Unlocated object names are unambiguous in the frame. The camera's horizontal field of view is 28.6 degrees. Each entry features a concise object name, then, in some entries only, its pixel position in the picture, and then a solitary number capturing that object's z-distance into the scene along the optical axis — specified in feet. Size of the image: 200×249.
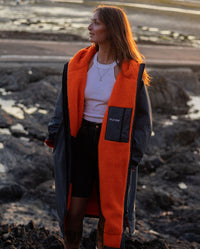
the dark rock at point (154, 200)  16.56
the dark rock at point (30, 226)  11.96
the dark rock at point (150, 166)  19.67
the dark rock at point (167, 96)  28.73
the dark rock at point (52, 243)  10.96
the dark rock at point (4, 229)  11.66
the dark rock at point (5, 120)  21.60
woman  8.59
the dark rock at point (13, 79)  26.94
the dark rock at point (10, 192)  15.01
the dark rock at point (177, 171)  19.16
